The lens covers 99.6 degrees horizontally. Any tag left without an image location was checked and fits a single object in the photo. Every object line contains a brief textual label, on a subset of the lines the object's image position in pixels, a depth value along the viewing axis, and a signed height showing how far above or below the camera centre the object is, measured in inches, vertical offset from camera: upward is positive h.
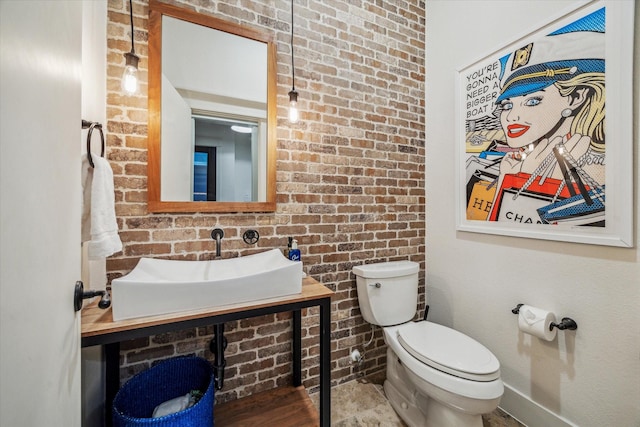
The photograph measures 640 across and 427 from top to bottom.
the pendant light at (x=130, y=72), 46.5 +24.3
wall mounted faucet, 58.2 -5.2
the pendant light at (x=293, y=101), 62.1 +25.9
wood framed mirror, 55.4 +21.9
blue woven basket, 43.0 -33.4
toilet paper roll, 53.9 -22.3
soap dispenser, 64.2 -9.5
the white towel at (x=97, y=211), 39.7 +0.2
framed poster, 47.1 +17.0
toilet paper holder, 52.8 -22.0
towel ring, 39.7 +12.8
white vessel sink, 40.2 -12.3
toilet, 48.6 -28.9
